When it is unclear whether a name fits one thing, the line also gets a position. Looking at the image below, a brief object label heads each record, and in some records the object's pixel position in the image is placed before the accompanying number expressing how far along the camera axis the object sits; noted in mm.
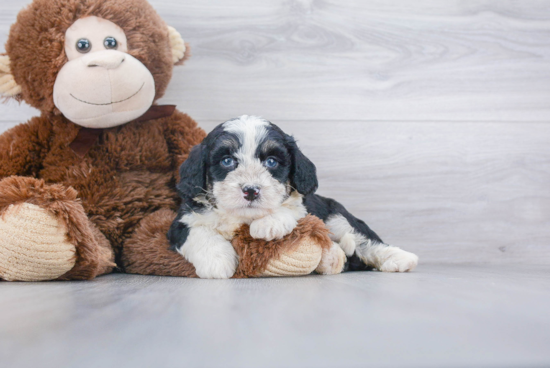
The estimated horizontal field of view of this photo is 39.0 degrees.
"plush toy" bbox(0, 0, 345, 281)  833
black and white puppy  830
